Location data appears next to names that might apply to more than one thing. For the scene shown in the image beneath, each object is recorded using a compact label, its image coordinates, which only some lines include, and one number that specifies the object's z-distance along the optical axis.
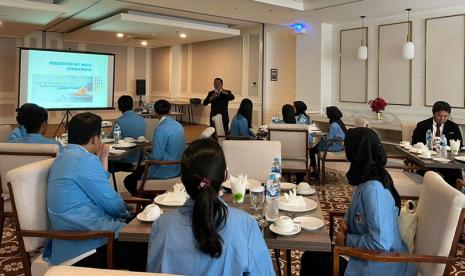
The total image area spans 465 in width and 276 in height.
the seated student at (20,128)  3.72
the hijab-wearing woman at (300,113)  6.46
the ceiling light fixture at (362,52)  8.12
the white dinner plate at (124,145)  4.49
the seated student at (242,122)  6.56
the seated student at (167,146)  3.96
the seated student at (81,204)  2.14
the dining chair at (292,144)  5.07
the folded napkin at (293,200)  2.34
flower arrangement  7.74
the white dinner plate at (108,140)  4.87
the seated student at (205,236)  1.40
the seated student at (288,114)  5.98
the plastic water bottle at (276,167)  2.73
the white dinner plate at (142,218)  2.06
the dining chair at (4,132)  5.24
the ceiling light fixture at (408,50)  7.35
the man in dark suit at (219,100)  8.83
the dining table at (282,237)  1.86
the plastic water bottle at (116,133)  4.90
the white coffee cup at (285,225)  1.94
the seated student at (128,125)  5.07
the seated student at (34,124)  3.65
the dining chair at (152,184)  3.87
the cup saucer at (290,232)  1.91
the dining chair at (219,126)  6.57
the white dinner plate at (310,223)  2.01
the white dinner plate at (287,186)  2.73
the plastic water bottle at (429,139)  4.47
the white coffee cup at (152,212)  2.09
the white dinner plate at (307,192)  2.63
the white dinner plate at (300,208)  2.27
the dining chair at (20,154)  3.11
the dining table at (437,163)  3.70
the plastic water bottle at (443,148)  4.00
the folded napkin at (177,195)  2.39
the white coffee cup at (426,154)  3.98
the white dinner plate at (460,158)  3.84
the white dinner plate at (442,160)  3.77
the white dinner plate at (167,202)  2.34
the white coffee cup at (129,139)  4.83
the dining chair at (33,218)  2.10
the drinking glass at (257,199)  2.29
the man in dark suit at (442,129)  4.49
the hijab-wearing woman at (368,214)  1.94
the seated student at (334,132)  5.83
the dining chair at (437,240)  1.84
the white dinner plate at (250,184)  2.70
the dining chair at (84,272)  1.02
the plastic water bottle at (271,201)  2.14
